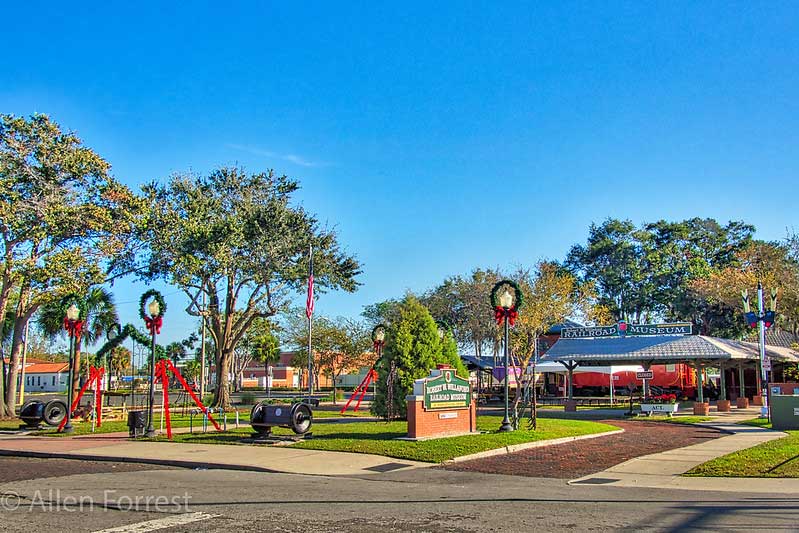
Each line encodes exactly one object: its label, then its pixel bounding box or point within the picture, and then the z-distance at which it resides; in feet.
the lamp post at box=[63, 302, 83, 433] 77.82
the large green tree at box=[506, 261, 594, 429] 156.97
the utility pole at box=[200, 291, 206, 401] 149.28
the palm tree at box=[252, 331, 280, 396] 246.82
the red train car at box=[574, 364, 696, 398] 167.46
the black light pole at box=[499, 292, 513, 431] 66.23
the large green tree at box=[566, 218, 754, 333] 230.07
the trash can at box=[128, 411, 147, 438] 67.36
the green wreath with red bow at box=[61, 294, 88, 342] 79.25
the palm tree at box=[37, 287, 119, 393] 134.26
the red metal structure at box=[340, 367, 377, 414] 102.34
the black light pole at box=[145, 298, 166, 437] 73.56
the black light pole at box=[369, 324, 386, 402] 107.84
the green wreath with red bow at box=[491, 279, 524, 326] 68.39
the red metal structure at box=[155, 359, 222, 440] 67.31
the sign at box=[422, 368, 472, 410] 61.87
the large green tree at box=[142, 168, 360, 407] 109.29
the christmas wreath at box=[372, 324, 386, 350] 106.92
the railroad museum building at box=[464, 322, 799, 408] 118.11
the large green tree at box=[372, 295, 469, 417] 79.20
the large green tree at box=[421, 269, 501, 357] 199.00
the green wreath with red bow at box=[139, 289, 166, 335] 73.77
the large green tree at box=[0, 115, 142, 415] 89.56
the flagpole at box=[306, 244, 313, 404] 110.83
